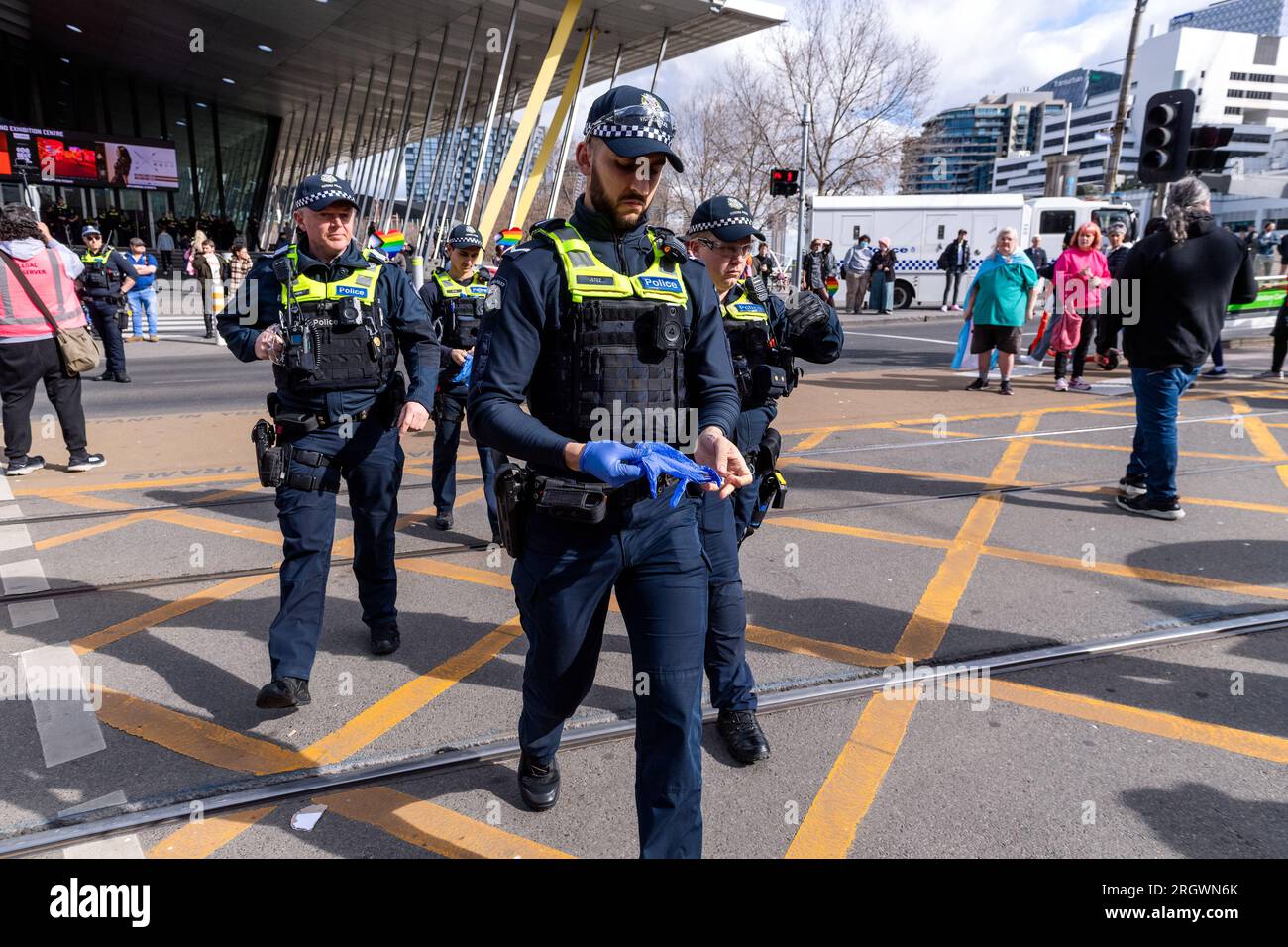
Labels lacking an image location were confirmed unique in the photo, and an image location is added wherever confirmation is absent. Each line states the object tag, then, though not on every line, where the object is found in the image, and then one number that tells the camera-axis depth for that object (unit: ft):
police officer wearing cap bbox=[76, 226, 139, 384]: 36.32
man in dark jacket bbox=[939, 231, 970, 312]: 65.67
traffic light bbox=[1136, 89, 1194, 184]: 32.50
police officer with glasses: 9.76
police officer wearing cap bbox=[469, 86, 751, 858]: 6.74
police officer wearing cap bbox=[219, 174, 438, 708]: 10.85
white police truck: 70.18
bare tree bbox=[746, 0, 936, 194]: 110.22
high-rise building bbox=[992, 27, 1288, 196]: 354.74
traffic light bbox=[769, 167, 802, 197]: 63.41
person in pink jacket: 32.37
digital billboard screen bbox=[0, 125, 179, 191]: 82.17
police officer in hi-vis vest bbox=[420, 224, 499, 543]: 18.02
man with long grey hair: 17.38
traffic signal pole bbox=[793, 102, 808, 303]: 69.62
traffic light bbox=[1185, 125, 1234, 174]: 32.78
